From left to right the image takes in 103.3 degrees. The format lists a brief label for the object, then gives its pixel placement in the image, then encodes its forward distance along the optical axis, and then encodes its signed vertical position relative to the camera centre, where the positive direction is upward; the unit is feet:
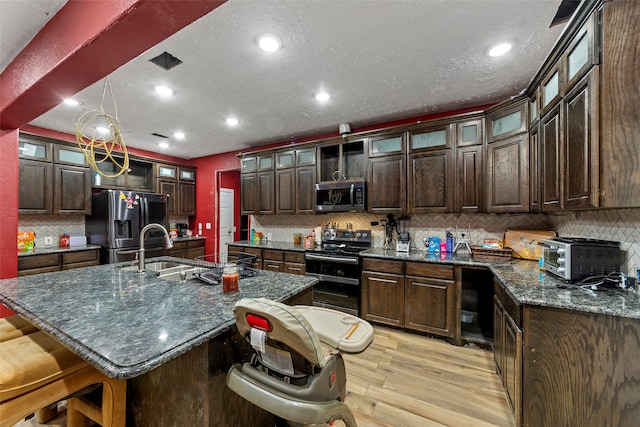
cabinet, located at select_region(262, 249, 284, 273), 12.10 -2.25
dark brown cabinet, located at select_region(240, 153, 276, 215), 13.78 +1.59
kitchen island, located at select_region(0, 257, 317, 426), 3.05 -1.60
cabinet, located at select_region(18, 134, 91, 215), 11.01 +1.65
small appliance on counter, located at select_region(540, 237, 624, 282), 5.52 -1.01
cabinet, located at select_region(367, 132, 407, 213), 10.39 +1.66
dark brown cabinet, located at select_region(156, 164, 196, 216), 16.47 +1.80
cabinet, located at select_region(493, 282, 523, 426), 5.00 -3.00
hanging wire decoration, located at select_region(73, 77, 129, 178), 6.23 +2.47
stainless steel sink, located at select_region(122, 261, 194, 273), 7.75 -1.67
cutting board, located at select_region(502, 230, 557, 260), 8.15 -0.96
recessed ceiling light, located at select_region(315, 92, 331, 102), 8.95 +4.23
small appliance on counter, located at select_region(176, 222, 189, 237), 17.67 -1.04
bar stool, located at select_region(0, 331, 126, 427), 3.44 -2.46
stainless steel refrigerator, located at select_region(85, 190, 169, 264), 12.67 -0.53
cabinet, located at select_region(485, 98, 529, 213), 7.80 +1.78
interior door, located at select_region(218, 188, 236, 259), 17.89 -0.39
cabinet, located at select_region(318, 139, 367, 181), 11.76 +2.60
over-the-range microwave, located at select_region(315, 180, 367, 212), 11.12 +0.79
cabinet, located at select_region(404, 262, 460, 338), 8.48 -2.97
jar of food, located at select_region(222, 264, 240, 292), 5.14 -1.37
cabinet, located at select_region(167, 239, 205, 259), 15.81 -2.30
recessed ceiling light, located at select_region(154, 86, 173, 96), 8.41 +4.18
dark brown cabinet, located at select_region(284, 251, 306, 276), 11.52 -2.27
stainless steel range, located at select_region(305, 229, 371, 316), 10.29 -2.51
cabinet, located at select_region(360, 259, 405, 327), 9.32 -2.98
